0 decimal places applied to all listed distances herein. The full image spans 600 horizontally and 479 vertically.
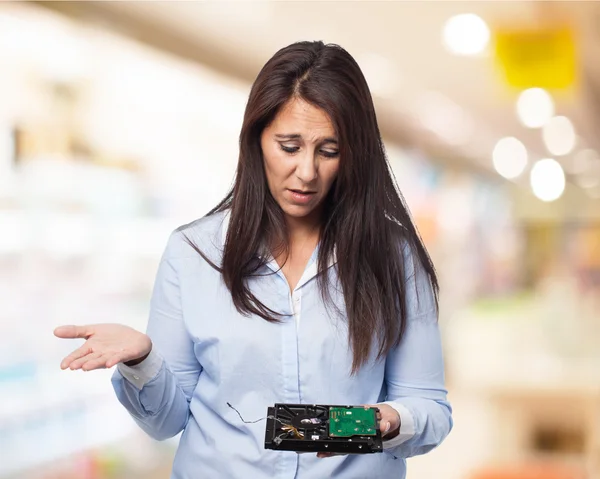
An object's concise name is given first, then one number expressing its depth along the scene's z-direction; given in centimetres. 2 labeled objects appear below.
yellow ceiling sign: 610
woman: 200
